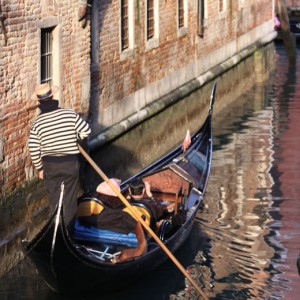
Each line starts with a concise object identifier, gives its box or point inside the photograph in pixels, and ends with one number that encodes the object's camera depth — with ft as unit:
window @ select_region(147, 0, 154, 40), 61.46
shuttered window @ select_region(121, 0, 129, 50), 56.55
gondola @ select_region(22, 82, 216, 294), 32.07
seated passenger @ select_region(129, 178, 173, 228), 38.81
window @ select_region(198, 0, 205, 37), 72.61
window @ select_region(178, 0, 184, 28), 68.52
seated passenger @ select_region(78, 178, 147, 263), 35.94
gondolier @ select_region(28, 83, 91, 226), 34.98
